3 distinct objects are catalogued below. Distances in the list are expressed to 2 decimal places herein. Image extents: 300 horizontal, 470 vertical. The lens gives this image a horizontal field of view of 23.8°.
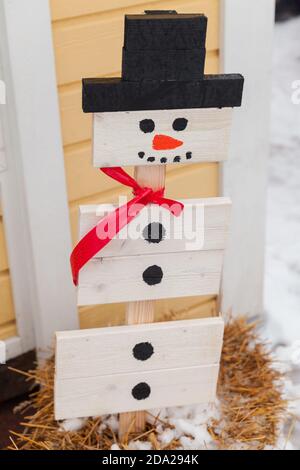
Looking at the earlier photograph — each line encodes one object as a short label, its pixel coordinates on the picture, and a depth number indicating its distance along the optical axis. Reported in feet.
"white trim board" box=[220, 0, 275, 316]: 6.03
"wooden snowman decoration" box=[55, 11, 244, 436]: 4.19
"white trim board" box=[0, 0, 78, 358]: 5.11
